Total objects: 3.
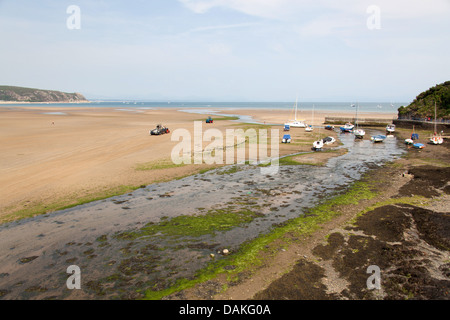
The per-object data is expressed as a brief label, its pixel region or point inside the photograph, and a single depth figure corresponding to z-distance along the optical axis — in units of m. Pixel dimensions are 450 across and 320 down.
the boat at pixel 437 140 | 44.67
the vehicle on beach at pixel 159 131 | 51.47
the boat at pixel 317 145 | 41.34
